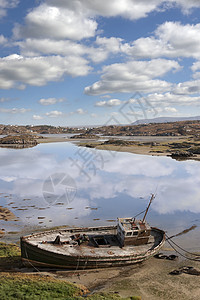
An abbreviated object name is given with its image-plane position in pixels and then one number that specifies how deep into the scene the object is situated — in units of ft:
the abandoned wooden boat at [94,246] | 83.11
